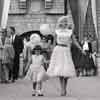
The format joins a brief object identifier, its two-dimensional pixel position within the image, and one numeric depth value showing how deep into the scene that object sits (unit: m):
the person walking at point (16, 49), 16.86
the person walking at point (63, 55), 11.28
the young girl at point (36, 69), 11.62
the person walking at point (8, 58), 16.44
